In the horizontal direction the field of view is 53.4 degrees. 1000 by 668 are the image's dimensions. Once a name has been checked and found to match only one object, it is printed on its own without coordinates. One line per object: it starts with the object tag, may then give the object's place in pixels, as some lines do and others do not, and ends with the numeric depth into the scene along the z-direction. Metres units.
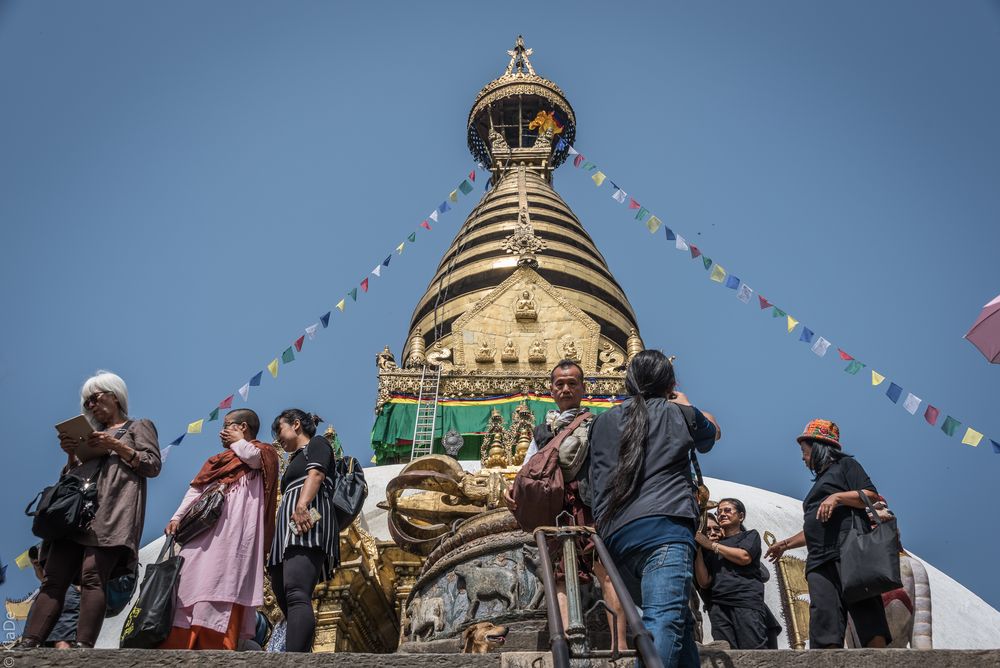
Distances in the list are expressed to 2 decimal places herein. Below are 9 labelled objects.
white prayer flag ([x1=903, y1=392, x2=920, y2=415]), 11.61
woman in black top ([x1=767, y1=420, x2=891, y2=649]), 4.90
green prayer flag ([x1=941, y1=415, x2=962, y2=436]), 11.15
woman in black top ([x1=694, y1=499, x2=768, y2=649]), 5.51
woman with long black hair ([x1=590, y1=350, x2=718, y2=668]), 3.45
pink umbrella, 7.74
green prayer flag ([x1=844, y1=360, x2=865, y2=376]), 12.53
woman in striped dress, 4.75
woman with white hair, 4.60
